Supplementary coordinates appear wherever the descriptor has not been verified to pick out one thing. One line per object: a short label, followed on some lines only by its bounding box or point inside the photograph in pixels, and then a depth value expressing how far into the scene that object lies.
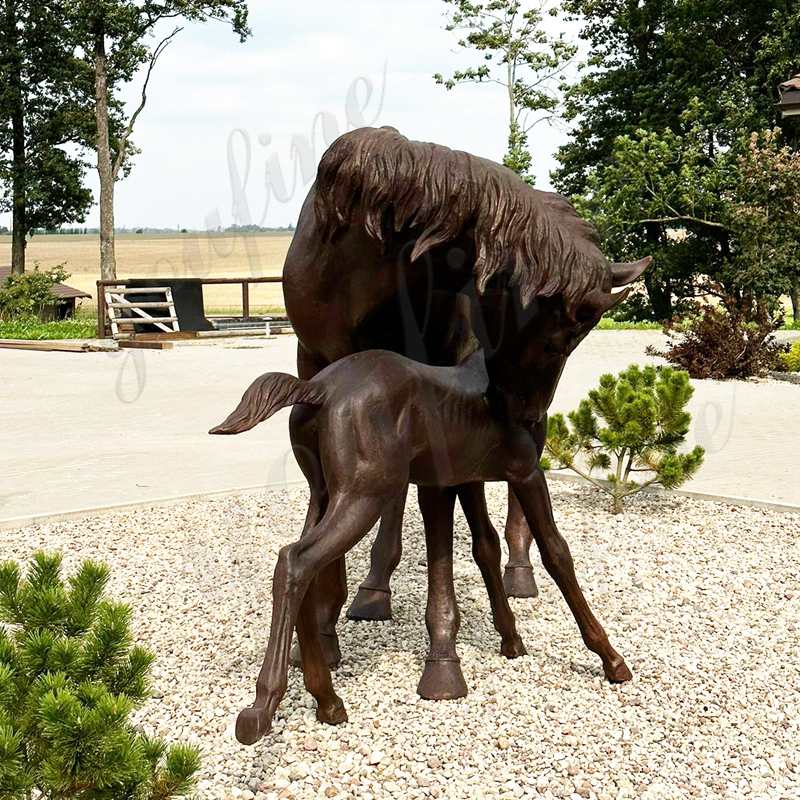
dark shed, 28.34
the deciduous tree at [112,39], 24.92
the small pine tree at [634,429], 6.18
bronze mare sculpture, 2.91
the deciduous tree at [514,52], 27.28
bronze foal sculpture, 2.76
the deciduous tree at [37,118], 28.38
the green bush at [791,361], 14.88
